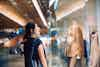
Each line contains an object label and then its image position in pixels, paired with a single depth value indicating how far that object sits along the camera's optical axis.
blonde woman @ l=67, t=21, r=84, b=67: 2.82
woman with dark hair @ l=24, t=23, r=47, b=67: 2.71
